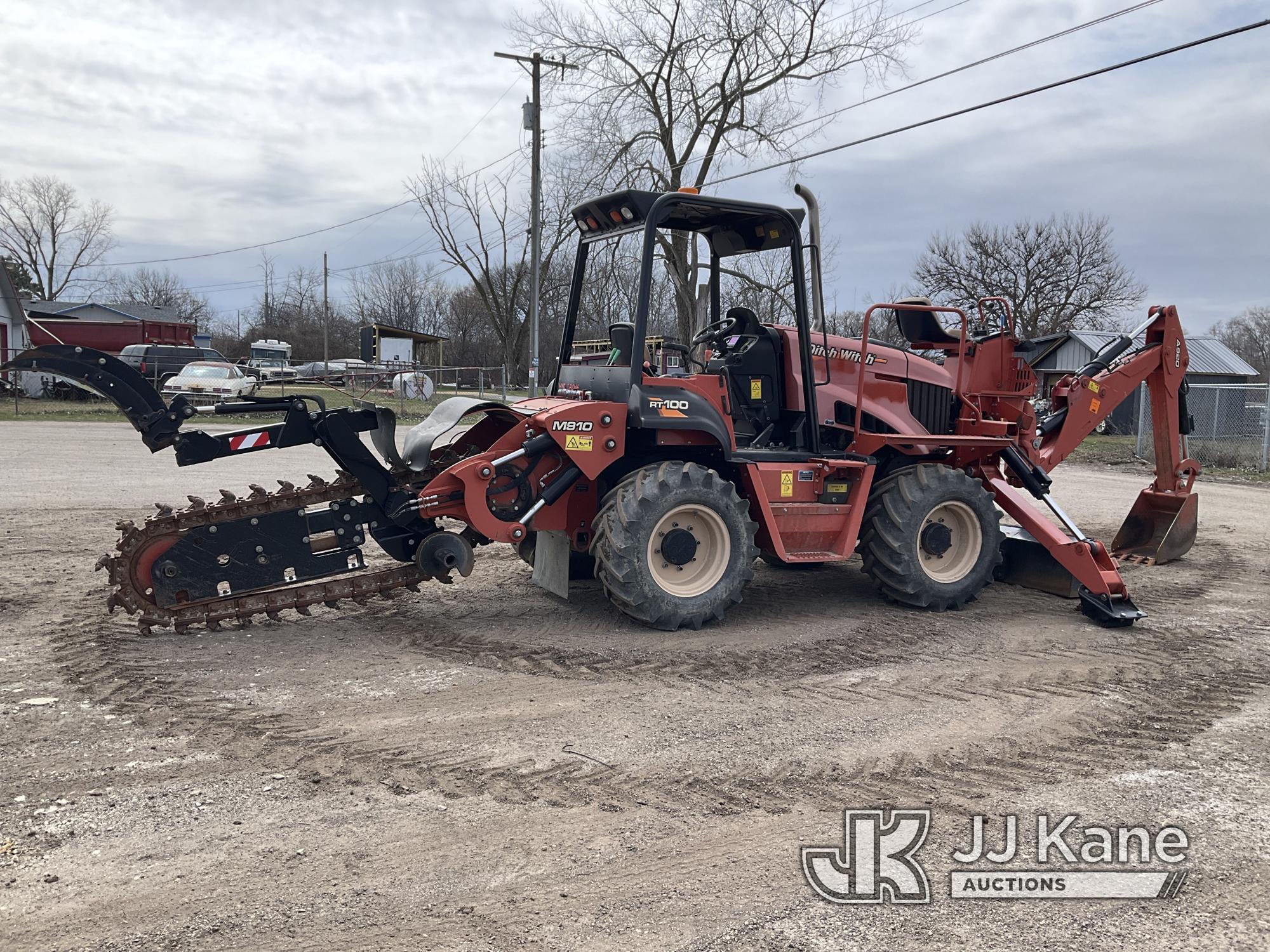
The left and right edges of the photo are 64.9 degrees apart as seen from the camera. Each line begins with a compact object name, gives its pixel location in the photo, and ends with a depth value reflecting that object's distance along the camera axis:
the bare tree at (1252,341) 64.44
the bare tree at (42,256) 62.50
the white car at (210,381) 27.36
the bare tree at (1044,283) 40.06
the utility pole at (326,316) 42.20
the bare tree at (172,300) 75.12
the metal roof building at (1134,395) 32.19
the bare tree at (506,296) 39.34
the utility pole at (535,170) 24.27
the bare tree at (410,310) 70.00
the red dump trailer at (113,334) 38.31
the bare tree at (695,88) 27.72
